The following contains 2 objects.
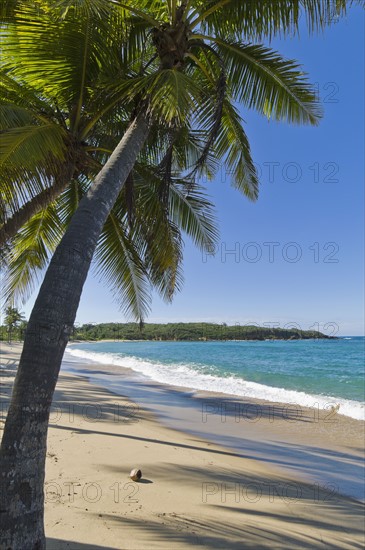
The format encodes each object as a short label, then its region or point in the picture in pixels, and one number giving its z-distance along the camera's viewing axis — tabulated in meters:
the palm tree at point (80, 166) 4.67
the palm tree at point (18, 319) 54.91
